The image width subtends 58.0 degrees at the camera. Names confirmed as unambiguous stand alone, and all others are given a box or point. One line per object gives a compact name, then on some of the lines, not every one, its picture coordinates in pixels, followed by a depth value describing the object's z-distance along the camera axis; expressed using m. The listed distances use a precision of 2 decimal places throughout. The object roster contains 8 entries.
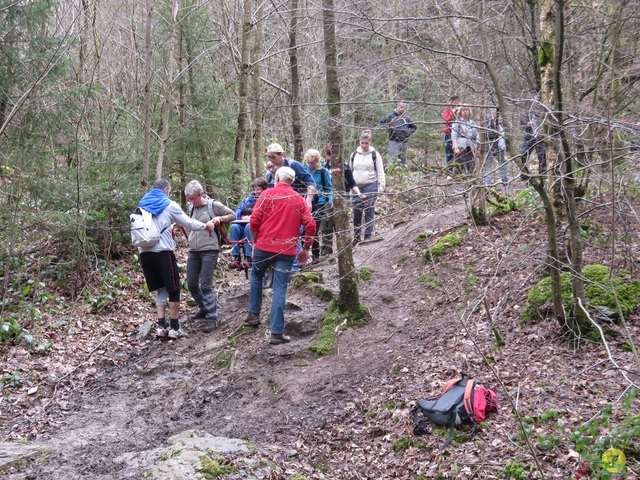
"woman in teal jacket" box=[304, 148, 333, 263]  9.64
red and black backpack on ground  5.32
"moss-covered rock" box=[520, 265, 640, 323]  6.31
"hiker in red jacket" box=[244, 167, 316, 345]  7.24
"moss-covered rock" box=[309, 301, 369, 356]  7.36
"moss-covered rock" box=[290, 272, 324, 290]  9.51
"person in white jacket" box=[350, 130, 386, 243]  10.50
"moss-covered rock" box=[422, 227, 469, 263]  9.87
